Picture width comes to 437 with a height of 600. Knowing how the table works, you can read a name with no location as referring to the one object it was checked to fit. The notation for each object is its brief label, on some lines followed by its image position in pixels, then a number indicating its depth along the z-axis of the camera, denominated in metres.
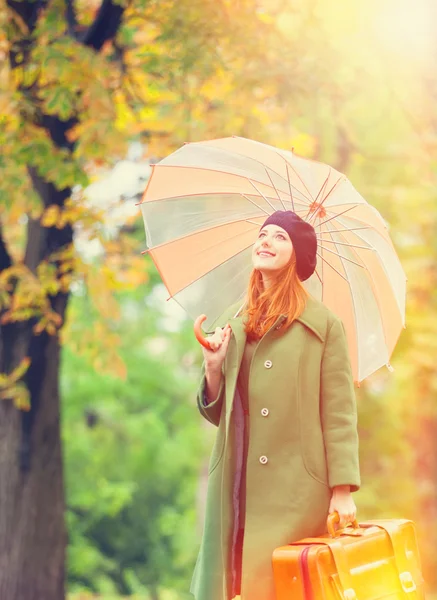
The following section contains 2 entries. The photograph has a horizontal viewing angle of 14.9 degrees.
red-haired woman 5.88
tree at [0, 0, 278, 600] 10.56
